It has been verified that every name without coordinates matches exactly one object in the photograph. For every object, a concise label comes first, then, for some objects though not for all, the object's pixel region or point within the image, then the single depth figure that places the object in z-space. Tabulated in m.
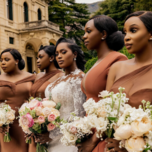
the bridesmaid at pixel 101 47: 2.40
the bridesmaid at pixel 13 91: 4.43
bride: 3.18
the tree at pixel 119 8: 30.40
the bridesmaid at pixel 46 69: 4.01
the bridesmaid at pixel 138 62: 1.85
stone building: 24.17
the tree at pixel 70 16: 32.94
